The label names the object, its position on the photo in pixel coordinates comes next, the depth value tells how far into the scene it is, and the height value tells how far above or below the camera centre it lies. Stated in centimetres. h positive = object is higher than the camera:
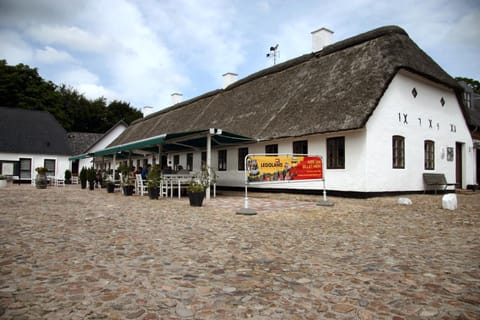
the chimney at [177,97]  3272 +723
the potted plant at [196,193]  973 -64
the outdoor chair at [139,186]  1468 -72
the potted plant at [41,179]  2091 -58
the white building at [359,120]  1234 +219
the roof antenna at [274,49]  2544 +925
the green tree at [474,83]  4025 +1073
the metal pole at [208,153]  1164 +63
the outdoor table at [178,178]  1282 -29
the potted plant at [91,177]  1962 -39
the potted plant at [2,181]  2095 -70
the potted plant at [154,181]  1198 -37
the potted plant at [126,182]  1449 -50
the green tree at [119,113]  5319 +931
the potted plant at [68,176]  2989 -51
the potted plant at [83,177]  2107 -45
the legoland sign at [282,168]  915 +10
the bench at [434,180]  1408 -35
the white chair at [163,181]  1250 -39
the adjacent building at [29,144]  3018 +243
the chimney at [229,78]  2386 +664
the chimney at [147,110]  3731 +677
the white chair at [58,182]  2462 -95
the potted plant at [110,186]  1672 -78
